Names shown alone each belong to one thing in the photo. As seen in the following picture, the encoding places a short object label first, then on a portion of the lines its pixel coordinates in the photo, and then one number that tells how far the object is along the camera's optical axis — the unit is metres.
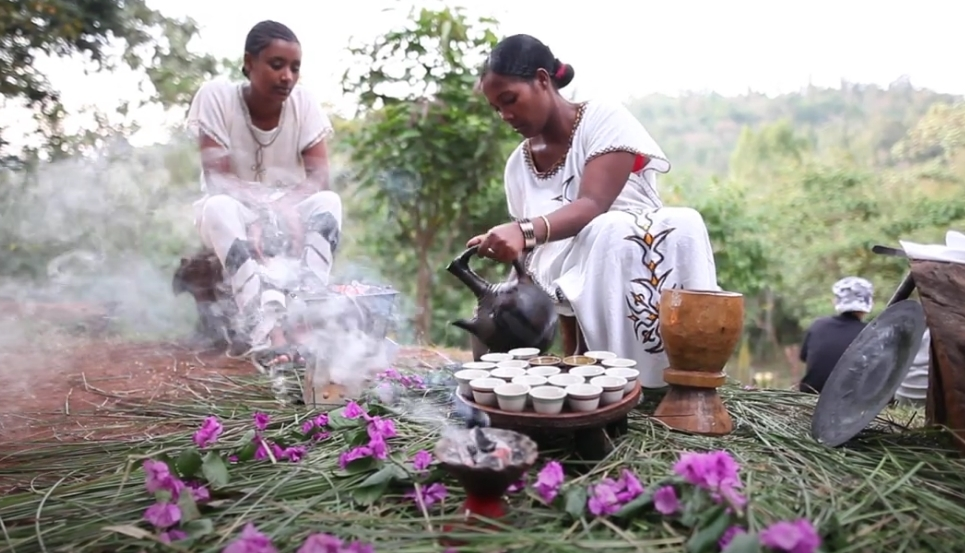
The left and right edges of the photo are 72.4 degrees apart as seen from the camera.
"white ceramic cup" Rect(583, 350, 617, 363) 2.15
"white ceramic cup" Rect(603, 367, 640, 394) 1.92
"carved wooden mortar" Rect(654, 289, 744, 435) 2.07
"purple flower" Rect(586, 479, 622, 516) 1.44
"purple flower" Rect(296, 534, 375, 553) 1.20
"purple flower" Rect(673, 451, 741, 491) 1.38
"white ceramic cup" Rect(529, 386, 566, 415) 1.71
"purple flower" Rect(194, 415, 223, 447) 1.92
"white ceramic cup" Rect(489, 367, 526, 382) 1.89
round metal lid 1.96
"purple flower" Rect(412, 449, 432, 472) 1.67
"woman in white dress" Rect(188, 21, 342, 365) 3.31
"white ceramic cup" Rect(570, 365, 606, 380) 1.92
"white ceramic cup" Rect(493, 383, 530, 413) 1.73
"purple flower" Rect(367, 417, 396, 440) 1.84
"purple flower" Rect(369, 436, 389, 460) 1.75
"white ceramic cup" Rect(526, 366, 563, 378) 1.93
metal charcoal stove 2.55
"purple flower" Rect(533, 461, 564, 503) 1.51
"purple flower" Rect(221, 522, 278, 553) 1.21
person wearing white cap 3.61
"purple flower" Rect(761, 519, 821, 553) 1.16
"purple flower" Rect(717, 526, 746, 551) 1.28
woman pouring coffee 2.43
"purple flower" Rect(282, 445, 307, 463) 1.87
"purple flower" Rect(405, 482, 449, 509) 1.53
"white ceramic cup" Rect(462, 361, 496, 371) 2.02
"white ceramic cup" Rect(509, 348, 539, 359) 2.17
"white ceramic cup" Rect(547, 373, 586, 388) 1.82
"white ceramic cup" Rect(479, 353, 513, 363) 2.14
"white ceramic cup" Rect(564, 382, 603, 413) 1.73
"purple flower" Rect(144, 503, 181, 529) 1.39
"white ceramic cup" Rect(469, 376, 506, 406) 1.78
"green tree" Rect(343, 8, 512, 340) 4.96
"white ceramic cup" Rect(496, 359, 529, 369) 2.00
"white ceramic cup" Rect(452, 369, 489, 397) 1.90
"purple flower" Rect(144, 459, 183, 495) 1.49
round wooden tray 1.70
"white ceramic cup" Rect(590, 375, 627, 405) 1.80
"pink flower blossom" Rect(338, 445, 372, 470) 1.72
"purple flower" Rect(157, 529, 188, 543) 1.35
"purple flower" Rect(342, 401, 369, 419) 2.14
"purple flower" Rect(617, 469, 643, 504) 1.48
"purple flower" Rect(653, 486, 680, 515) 1.40
